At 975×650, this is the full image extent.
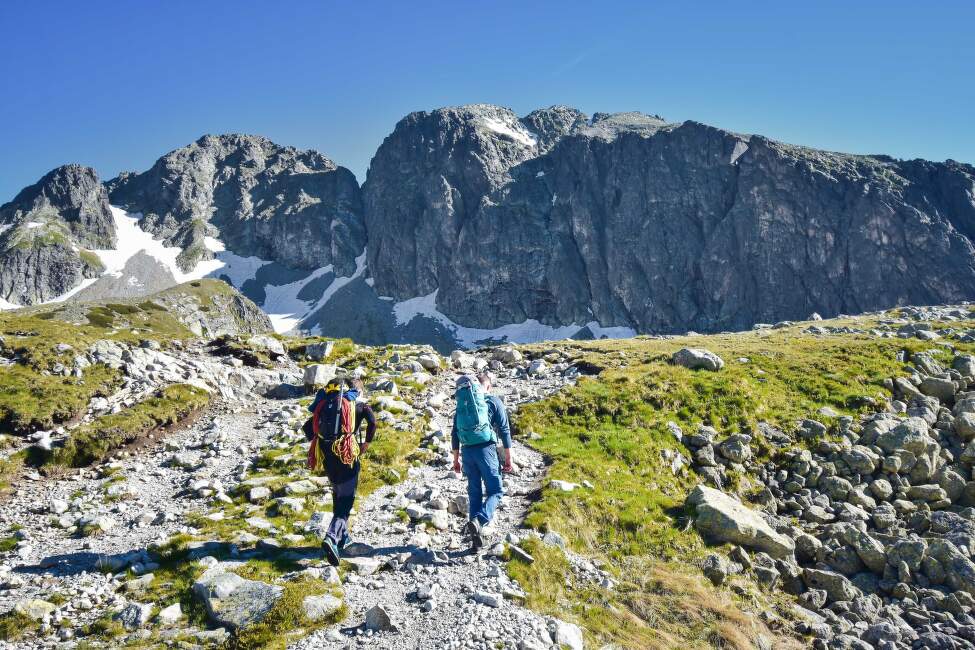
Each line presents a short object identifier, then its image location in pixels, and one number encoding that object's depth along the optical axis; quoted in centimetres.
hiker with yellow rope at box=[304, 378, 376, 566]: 1106
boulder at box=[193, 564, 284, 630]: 820
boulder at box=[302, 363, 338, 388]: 2867
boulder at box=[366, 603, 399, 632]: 802
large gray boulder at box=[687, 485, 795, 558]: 1327
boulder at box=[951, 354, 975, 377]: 2625
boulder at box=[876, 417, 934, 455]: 1834
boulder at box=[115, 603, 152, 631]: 820
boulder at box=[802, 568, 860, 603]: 1223
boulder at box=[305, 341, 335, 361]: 3744
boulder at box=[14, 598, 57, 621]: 829
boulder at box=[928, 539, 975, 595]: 1234
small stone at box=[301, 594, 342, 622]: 830
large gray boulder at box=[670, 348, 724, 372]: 2881
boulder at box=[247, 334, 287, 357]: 3578
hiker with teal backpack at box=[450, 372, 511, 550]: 1164
